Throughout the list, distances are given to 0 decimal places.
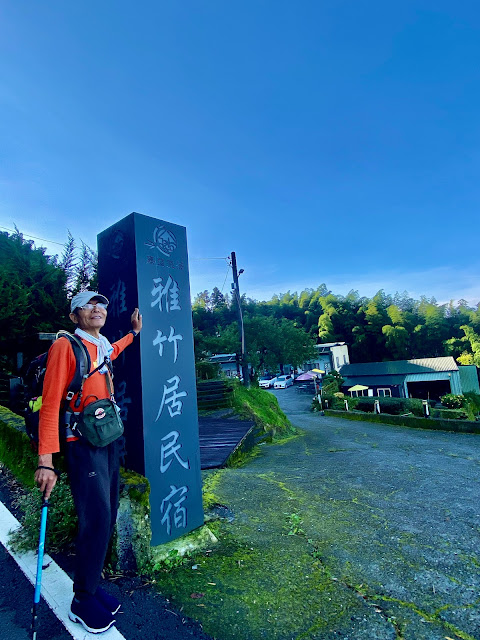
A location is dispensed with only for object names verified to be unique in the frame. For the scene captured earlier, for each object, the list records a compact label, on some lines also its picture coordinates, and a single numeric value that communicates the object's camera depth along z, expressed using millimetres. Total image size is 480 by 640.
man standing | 1731
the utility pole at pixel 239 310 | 15475
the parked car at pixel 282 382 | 41628
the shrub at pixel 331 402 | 20198
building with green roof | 28734
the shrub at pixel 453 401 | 14242
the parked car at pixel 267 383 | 42656
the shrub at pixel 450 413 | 12660
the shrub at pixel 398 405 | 16438
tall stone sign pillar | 2455
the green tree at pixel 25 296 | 9992
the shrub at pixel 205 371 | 13871
